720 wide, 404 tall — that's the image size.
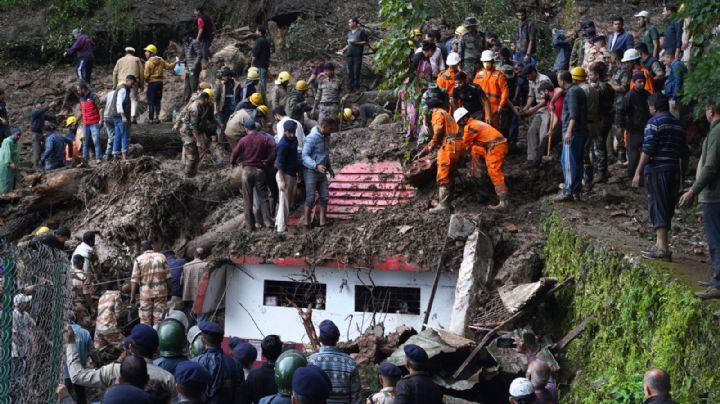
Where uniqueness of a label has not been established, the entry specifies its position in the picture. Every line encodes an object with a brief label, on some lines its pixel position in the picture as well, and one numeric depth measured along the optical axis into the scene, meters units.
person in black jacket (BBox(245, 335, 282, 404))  8.67
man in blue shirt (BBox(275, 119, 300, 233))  15.66
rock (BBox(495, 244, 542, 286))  13.52
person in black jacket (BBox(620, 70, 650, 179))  14.86
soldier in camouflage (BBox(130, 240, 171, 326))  14.98
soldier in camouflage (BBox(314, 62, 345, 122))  20.12
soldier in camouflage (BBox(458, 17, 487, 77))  18.31
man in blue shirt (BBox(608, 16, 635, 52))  18.33
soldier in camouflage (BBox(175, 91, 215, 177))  19.08
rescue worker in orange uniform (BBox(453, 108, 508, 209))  14.94
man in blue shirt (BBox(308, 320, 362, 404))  8.42
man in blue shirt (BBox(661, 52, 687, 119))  15.30
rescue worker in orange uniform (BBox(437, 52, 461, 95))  16.67
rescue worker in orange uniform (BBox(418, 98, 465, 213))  15.11
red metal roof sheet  16.44
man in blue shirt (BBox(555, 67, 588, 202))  14.28
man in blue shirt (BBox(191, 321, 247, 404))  8.30
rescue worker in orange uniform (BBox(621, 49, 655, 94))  15.44
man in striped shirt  10.91
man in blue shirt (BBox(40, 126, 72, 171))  22.02
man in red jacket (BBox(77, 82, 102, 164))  21.45
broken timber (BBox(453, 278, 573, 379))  11.87
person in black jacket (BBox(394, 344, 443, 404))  8.39
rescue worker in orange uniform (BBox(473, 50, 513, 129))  16.41
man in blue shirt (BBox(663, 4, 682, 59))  17.80
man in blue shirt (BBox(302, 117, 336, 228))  15.77
